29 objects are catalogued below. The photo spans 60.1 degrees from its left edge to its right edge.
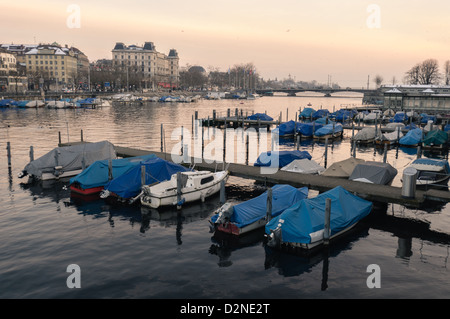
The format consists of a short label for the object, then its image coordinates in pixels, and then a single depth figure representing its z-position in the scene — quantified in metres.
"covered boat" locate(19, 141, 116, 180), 34.26
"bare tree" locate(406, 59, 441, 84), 158.38
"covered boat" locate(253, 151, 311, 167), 35.25
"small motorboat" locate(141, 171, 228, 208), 27.30
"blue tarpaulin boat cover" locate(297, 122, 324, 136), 65.12
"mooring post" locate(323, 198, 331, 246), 20.92
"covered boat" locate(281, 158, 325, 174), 32.84
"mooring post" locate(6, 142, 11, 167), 39.06
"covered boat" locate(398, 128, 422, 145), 55.78
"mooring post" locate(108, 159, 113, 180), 31.20
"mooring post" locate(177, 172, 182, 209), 27.27
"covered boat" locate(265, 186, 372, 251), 20.81
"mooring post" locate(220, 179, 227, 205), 26.92
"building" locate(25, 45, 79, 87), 179.12
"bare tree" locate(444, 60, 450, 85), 170.50
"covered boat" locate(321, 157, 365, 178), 30.92
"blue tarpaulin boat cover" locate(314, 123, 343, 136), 63.66
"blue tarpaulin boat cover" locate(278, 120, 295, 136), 66.06
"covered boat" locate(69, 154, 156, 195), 30.55
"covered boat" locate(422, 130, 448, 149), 52.62
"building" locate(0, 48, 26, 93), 171.38
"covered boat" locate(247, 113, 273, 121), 83.56
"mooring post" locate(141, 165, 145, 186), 28.26
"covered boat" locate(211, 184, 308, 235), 22.88
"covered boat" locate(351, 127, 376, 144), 58.91
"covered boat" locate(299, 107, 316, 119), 94.86
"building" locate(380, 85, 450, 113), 85.94
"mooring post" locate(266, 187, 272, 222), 23.05
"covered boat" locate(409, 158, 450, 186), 30.61
